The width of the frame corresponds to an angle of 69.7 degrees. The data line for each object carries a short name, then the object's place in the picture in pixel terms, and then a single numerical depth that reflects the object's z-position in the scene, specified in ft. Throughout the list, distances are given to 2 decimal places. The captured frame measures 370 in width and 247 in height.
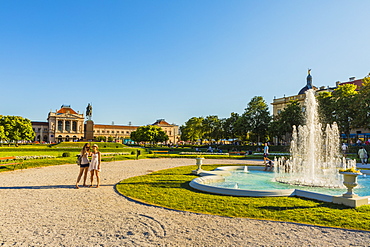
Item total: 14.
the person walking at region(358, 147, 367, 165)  72.27
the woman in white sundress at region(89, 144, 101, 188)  34.58
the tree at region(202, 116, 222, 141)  223.57
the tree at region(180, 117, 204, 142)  263.39
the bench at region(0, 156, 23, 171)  50.31
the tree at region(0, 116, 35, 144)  192.06
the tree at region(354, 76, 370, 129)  114.11
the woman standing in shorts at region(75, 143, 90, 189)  34.32
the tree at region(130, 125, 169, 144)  249.55
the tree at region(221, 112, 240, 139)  204.54
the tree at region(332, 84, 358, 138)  124.16
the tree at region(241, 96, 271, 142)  160.56
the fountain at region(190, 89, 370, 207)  25.62
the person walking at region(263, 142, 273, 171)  58.37
